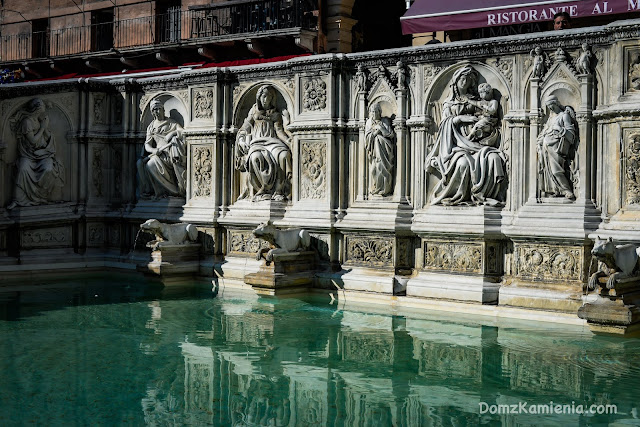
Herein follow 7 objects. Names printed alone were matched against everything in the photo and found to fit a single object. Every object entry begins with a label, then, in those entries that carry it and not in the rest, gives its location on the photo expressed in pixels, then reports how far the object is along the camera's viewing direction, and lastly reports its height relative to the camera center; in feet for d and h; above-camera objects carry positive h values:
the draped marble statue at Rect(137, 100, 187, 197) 50.80 +3.27
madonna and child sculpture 39.06 +2.92
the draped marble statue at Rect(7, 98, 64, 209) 50.34 +3.22
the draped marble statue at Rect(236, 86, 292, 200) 46.14 +3.27
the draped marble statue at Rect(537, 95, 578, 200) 36.70 +2.82
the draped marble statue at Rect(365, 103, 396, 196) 42.19 +3.10
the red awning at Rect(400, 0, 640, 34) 57.82 +13.32
